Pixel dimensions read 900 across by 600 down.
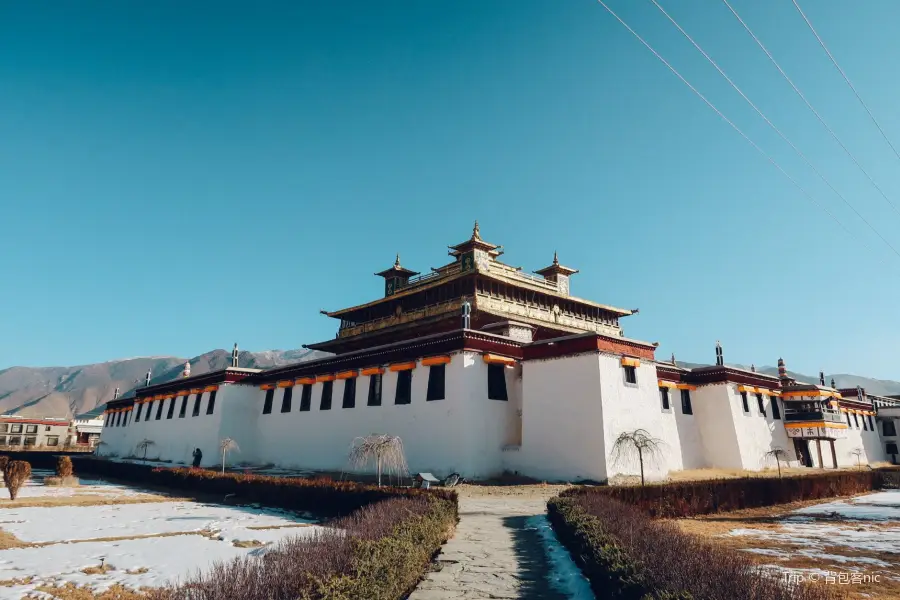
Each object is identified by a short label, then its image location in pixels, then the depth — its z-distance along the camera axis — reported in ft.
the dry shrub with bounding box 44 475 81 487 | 82.70
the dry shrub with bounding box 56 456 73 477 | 83.66
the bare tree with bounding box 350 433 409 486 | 59.04
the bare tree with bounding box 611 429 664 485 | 63.97
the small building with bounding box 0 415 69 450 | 258.57
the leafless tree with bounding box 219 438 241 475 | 84.06
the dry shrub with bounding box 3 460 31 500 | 60.54
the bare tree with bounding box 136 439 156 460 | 122.75
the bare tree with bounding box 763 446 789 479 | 95.83
